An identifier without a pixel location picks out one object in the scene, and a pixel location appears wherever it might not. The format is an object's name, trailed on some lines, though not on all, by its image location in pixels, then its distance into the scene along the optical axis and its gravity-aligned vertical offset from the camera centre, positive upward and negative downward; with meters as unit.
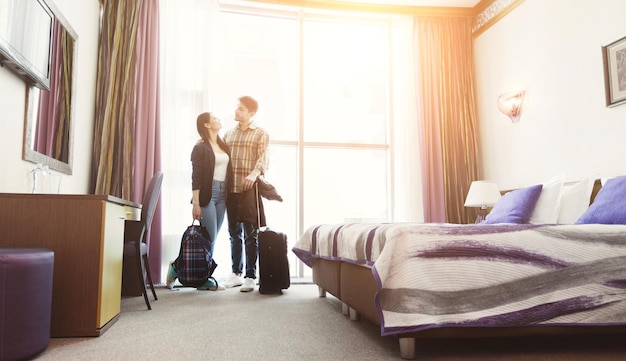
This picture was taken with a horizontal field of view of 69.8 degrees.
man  3.56 +0.32
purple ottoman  1.54 -0.33
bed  1.61 -0.26
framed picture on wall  3.02 +0.96
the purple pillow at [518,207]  3.05 +0.03
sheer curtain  4.36 +1.17
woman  3.58 +0.26
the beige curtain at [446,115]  4.71 +1.03
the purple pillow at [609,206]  2.38 +0.03
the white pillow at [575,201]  2.94 +0.07
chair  2.70 -0.12
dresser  1.98 -0.14
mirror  2.46 +0.61
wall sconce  4.11 +1.00
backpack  3.42 -0.37
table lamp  4.01 +0.15
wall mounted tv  2.09 +0.88
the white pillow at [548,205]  3.02 +0.04
